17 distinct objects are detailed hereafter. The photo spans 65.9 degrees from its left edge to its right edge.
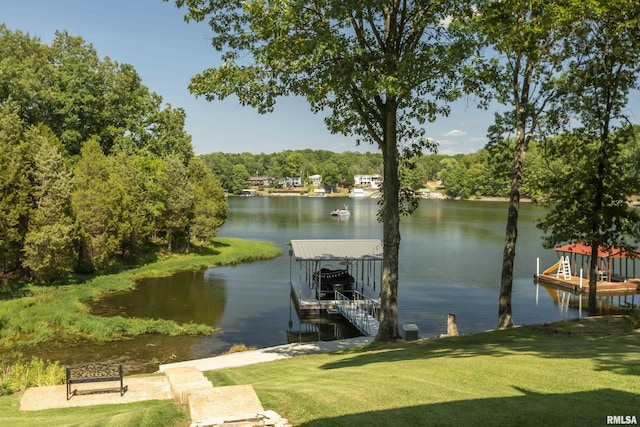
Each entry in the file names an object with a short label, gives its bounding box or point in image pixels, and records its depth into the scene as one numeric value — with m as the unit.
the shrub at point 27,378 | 11.15
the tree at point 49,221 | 28.94
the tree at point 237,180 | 180.12
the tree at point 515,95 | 13.69
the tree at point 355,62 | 13.09
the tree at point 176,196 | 44.12
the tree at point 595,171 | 18.58
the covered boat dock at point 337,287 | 25.80
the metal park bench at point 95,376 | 10.30
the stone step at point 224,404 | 6.80
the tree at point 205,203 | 46.75
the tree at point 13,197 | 27.80
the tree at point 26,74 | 39.50
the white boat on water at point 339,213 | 95.86
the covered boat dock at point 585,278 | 33.06
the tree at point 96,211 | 34.47
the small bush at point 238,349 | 18.62
